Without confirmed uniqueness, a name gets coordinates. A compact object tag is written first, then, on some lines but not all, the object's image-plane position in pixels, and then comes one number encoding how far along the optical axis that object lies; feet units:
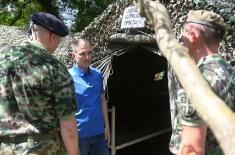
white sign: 11.04
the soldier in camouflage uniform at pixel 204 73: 4.75
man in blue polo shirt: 9.89
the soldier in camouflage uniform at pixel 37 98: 6.10
